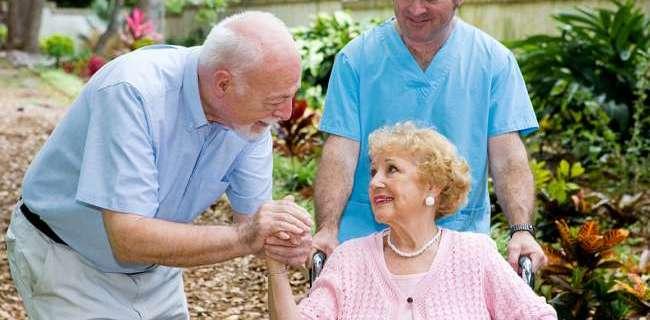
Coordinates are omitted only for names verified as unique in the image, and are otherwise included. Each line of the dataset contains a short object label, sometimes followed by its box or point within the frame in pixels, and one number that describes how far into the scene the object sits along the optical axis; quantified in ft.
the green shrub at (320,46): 37.09
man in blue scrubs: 11.85
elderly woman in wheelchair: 10.26
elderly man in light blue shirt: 8.48
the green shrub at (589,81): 28.14
